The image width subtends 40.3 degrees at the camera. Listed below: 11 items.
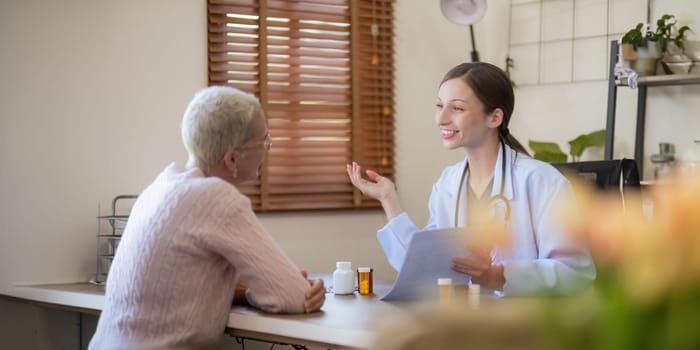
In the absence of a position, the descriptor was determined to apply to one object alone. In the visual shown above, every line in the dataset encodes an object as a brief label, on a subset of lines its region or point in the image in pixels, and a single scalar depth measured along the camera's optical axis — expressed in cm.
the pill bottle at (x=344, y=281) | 280
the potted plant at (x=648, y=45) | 444
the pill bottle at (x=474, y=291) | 225
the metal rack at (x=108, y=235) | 369
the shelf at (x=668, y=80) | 434
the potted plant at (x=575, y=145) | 474
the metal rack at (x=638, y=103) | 447
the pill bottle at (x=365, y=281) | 280
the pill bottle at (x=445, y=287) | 228
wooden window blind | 446
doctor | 262
